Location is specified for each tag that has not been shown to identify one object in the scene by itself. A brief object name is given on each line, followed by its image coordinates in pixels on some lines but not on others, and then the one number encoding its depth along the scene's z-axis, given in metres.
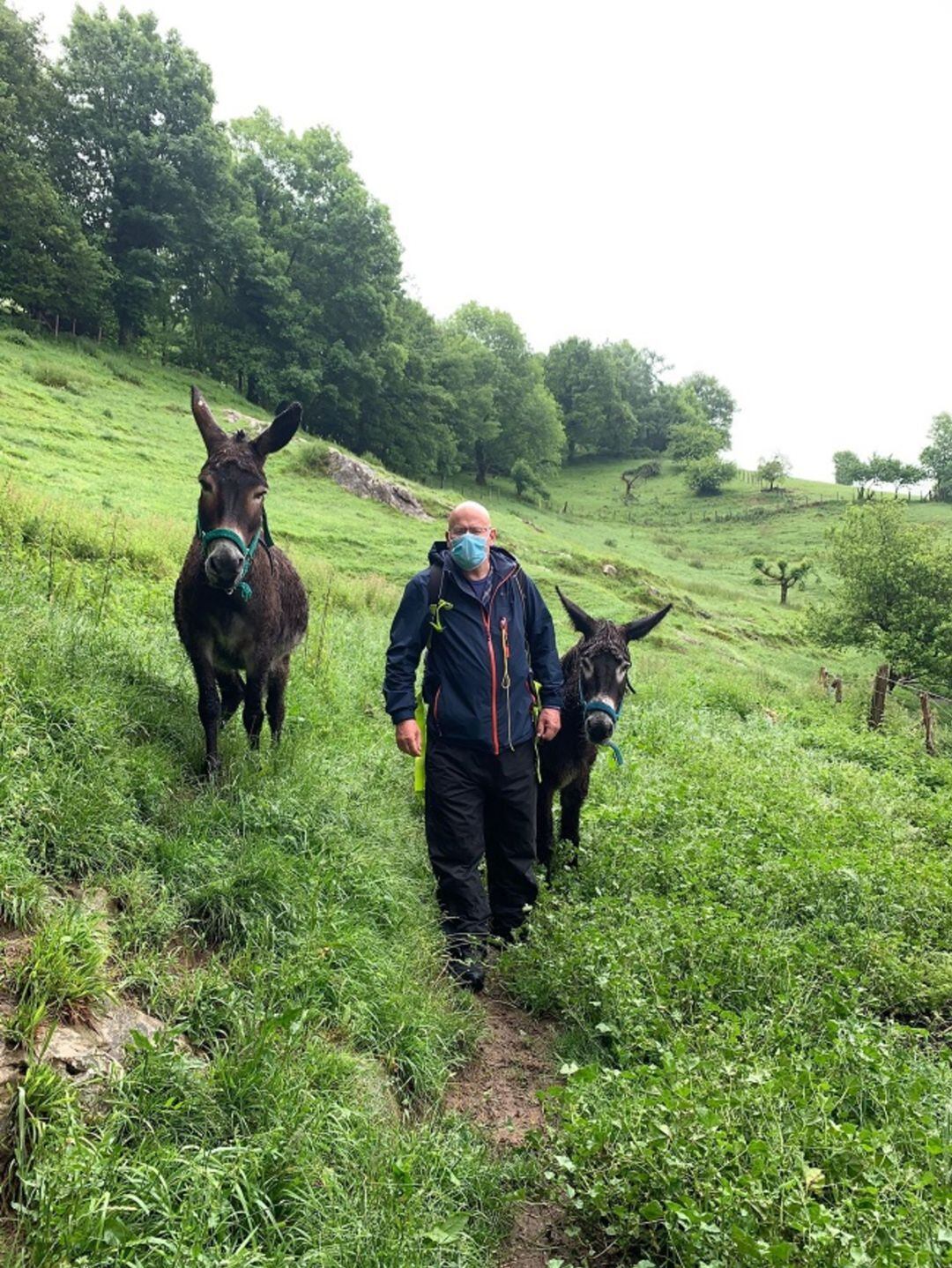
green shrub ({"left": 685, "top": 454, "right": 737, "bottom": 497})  71.19
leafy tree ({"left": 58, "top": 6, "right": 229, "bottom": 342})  38.88
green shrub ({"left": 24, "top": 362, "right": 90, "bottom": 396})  24.11
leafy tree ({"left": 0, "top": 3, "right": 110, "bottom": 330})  31.75
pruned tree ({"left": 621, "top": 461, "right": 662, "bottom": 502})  77.94
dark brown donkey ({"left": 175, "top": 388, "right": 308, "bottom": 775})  4.63
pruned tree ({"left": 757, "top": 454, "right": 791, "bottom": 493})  70.31
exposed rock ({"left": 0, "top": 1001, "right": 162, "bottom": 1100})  2.19
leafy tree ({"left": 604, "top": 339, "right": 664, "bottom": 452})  92.81
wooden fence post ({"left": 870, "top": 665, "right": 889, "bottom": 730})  14.21
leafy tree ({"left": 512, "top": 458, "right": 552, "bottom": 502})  58.03
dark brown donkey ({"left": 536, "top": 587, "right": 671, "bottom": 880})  5.38
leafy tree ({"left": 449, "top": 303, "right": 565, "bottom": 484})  59.91
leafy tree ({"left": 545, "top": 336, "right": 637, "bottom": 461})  85.06
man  4.30
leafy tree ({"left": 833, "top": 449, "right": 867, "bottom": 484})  77.19
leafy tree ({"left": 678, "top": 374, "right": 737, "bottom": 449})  107.62
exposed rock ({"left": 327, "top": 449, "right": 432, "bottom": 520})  28.05
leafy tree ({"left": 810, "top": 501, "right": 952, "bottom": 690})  24.30
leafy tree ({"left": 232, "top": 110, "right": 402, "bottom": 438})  44.88
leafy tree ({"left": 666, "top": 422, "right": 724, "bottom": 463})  84.38
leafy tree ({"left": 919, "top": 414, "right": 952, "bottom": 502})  69.25
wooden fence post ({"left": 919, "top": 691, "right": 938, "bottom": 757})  12.29
